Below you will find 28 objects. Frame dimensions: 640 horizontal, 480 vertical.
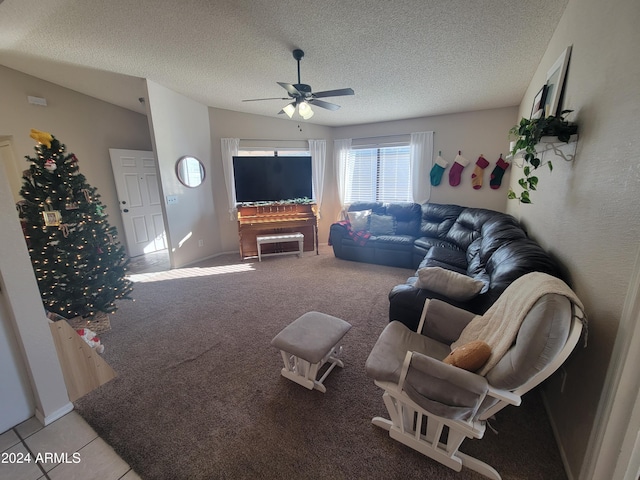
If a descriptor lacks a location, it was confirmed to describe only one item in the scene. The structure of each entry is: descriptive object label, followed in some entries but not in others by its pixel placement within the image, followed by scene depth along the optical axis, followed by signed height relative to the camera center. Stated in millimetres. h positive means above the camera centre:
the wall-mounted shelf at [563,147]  1525 +179
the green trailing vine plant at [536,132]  1479 +249
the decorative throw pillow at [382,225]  4430 -767
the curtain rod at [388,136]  4647 +764
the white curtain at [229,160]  4465 +361
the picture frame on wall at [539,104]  2064 +578
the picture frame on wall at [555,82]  1746 +649
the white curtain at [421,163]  4453 +247
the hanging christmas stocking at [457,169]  4246 +126
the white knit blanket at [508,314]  1089 -649
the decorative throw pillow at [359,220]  4453 -683
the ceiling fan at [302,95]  2420 +807
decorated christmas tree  2105 -426
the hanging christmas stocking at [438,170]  4391 +128
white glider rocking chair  985 -834
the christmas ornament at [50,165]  2096 +157
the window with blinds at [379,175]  4820 +79
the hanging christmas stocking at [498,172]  3953 +66
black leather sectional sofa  1728 -792
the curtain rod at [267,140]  4594 +724
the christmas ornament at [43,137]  2046 +374
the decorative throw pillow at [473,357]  1164 -785
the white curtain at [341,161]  5062 +352
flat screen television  4434 +48
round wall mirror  3969 +177
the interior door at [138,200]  4441 -284
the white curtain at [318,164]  4953 +297
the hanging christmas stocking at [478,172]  4098 +75
